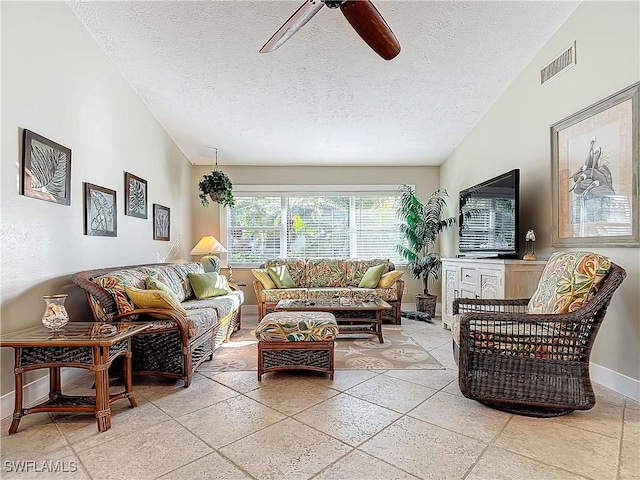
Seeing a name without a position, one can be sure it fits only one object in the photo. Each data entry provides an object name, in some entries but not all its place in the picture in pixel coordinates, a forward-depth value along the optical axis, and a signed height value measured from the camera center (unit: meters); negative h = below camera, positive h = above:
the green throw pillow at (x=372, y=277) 5.24 -0.50
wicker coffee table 3.85 -0.73
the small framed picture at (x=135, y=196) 3.89 +0.54
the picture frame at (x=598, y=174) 2.54 +0.54
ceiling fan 1.99 +1.31
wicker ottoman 2.83 -0.80
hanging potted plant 5.22 +0.82
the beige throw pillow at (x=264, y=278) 5.17 -0.50
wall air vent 3.09 +1.61
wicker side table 1.97 -0.64
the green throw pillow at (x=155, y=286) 2.97 -0.35
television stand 3.36 -0.37
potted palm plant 5.46 +0.16
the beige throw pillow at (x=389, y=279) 5.09 -0.51
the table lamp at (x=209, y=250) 5.11 -0.10
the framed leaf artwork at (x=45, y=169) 2.43 +0.54
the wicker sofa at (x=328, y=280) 5.02 -0.56
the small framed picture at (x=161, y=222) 4.60 +0.29
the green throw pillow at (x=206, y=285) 4.12 -0.48
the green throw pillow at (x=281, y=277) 5.29 -0.49
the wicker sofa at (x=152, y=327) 2.69 -0.64
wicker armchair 2.18 -0.72
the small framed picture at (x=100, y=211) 3.17 +0.31
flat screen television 3.60 +0.28
